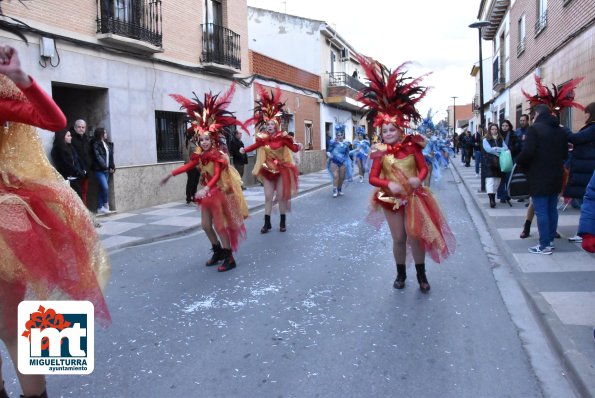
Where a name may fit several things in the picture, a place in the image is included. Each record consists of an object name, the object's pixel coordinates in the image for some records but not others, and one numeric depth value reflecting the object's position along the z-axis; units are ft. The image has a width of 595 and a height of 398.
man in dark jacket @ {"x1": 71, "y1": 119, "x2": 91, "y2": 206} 33.53
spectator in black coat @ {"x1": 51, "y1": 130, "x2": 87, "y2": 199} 31.48
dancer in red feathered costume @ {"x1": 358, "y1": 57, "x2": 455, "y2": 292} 16.61
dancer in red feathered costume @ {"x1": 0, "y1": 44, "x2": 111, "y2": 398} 7.54
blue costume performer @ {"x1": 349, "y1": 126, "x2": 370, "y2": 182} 59.26
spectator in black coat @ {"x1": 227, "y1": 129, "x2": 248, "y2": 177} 49.21
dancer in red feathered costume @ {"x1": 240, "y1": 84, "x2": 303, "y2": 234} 28.50
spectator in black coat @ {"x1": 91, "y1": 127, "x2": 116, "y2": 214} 35.78
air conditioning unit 107.24
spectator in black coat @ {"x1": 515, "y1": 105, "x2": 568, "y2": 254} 21.29
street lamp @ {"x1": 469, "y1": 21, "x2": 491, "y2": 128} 55.39
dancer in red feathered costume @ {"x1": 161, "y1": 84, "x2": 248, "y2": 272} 20.13
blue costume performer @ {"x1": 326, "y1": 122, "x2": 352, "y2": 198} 46.85
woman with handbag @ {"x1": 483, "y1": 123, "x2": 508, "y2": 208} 34.19
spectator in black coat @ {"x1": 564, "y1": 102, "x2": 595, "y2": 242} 20.66
